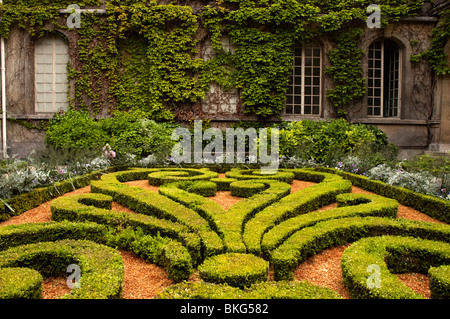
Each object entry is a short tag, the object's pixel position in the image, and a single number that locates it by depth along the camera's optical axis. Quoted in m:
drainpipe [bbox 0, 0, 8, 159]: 10.84
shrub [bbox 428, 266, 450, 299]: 2.30
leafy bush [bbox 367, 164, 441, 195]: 5.01
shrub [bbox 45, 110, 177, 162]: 8.75
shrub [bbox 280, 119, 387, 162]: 8.45
